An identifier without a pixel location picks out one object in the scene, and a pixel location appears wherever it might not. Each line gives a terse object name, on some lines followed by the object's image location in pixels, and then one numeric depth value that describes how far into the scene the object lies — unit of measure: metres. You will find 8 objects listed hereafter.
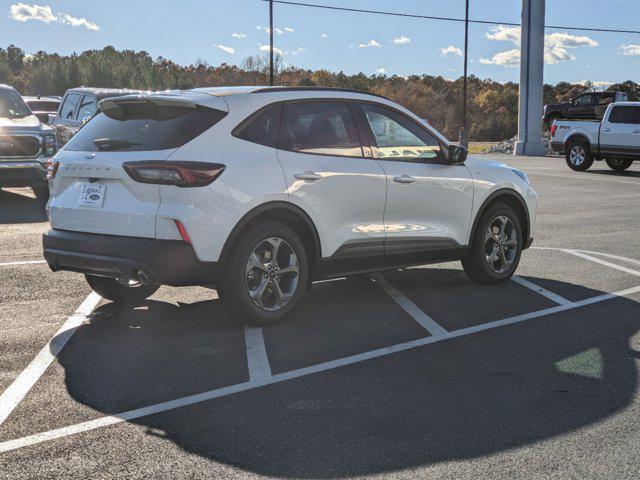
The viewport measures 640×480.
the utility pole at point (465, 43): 45.75
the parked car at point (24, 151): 14.10
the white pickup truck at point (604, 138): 23.25
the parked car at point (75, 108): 16.03
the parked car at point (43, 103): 25.78
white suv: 5.63
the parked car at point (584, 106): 37.03
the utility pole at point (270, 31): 42.91
